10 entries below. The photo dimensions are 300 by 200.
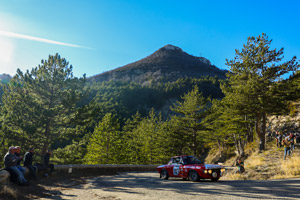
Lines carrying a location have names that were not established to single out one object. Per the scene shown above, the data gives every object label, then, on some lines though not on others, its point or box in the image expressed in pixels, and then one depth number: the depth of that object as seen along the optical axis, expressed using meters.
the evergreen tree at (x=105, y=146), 35.34
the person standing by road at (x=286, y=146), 15.94
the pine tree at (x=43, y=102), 20.47
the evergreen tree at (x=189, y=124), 38.09
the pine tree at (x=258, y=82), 21.95
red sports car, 11.76
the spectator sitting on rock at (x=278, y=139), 22.36
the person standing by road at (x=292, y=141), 18.34
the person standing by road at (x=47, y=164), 13.43
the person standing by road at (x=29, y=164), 11.09
